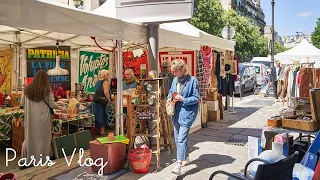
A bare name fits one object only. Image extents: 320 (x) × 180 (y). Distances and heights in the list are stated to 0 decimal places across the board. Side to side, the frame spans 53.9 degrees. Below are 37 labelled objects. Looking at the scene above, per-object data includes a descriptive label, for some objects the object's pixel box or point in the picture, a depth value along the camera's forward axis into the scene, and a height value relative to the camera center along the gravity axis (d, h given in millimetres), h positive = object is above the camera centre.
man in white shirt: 14933 +422
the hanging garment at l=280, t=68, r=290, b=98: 9236 -23
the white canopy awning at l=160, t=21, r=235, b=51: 7797 +1253
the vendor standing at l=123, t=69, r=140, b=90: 7195 +41
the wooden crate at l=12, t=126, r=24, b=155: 5902 -1038
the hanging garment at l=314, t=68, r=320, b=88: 6803 +112
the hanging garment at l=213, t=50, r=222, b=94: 9992 +558
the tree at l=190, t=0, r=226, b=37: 28156 +6024
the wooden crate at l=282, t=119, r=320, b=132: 3979 -544
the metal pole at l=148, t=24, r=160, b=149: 5887 +601
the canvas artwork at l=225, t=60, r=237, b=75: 10478 +517
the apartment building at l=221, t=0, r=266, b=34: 59281 +15872
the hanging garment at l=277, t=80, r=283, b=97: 10895 -166
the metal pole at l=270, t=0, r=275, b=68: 18725 +2011
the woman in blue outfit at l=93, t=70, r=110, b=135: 7257 -472
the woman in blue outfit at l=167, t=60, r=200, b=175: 4621 -321
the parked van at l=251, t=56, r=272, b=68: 31039 +2194
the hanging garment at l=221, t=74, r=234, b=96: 10562 -87
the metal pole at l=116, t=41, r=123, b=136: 5500 -135
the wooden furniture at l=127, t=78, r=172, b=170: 5090 -347
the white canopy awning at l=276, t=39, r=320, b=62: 16672 +1605
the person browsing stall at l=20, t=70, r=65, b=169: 5062 -536
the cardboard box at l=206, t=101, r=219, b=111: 9383 -675
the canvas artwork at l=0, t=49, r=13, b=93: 7902 +363
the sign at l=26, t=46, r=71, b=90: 8620 +634
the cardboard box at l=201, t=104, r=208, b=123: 8698 -844
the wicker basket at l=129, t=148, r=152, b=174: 4715 -1152
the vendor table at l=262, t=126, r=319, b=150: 3971 -626
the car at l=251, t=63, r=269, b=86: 22531 +675
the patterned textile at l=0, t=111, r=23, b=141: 5843 -737
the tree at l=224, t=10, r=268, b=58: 38062 +5757
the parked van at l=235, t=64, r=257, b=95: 17123 +204
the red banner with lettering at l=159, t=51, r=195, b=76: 8484 +711
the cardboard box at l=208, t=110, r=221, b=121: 9470 -985
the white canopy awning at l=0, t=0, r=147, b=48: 3584 +856
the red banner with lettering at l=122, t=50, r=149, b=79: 9906 +620
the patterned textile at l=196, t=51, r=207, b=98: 8476 +191
